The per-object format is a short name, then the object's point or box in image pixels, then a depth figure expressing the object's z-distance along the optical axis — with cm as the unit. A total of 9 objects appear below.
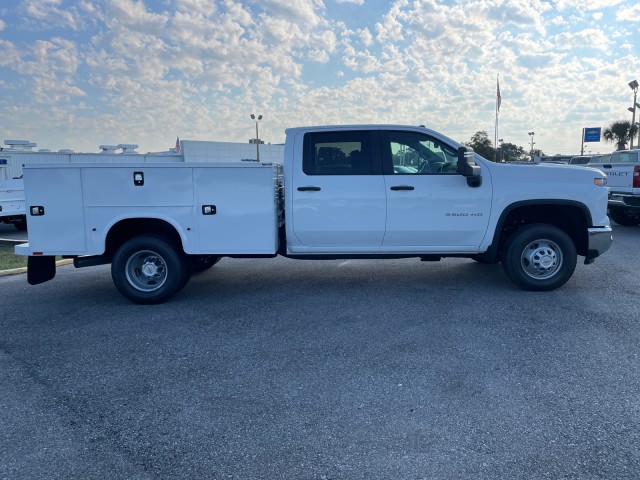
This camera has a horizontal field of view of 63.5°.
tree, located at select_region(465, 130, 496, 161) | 5085
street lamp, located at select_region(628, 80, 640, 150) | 4110
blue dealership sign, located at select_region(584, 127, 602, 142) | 6812
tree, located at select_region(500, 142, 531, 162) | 6875
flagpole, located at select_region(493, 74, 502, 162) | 3203
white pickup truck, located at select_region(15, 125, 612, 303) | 622
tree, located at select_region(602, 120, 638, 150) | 5338
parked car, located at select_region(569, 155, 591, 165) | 2498
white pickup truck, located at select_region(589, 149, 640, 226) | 1219
